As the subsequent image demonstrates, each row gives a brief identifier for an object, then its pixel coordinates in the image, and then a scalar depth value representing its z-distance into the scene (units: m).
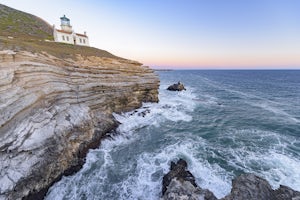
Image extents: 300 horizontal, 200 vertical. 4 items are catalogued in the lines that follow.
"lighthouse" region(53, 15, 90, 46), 40.31
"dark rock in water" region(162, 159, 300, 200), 8.30
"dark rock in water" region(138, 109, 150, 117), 26.19
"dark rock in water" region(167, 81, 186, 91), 51.39
